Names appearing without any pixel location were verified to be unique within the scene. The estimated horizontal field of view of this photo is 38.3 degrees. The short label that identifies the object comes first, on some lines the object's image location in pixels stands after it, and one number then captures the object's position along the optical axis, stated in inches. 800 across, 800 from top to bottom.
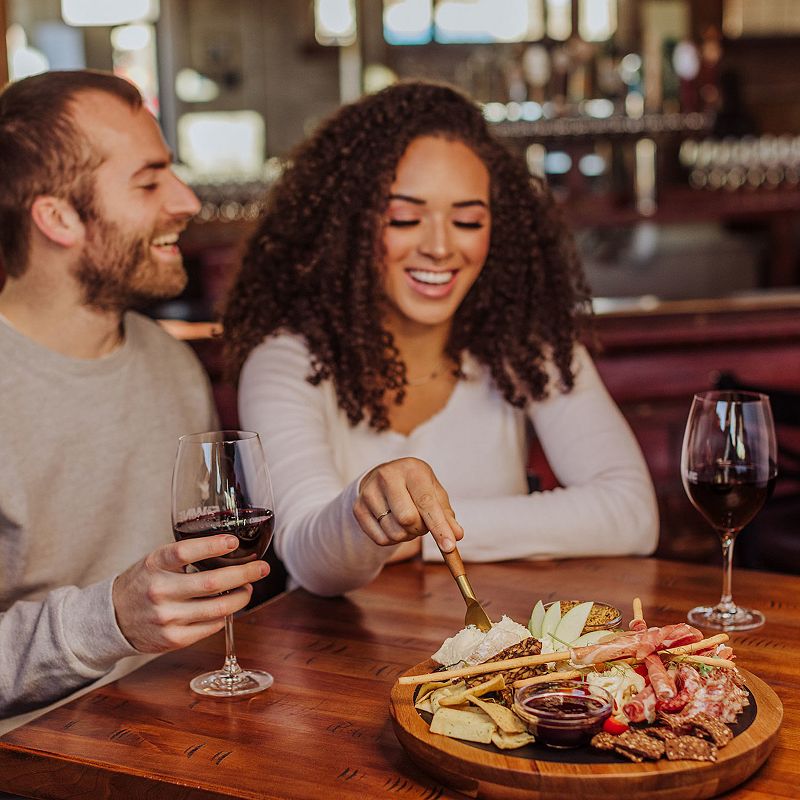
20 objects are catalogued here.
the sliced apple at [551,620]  44.3
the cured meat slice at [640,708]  38.4
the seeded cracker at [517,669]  40.0
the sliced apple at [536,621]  44.8
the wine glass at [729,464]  54.7
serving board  35.5
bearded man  66.7
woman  74.0
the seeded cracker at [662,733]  37.4
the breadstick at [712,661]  40.7
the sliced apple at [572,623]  43.5
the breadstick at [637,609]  44.8
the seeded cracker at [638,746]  36.3
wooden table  40.0
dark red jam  36.7
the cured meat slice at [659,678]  39.1
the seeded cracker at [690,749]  36.0
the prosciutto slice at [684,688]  39.1
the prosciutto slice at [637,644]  40.2
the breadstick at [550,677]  39.2
